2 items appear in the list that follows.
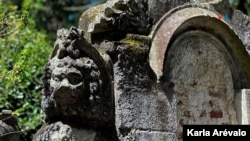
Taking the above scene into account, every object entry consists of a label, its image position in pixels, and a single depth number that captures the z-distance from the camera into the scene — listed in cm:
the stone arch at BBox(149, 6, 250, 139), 626
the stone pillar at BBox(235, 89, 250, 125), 677
